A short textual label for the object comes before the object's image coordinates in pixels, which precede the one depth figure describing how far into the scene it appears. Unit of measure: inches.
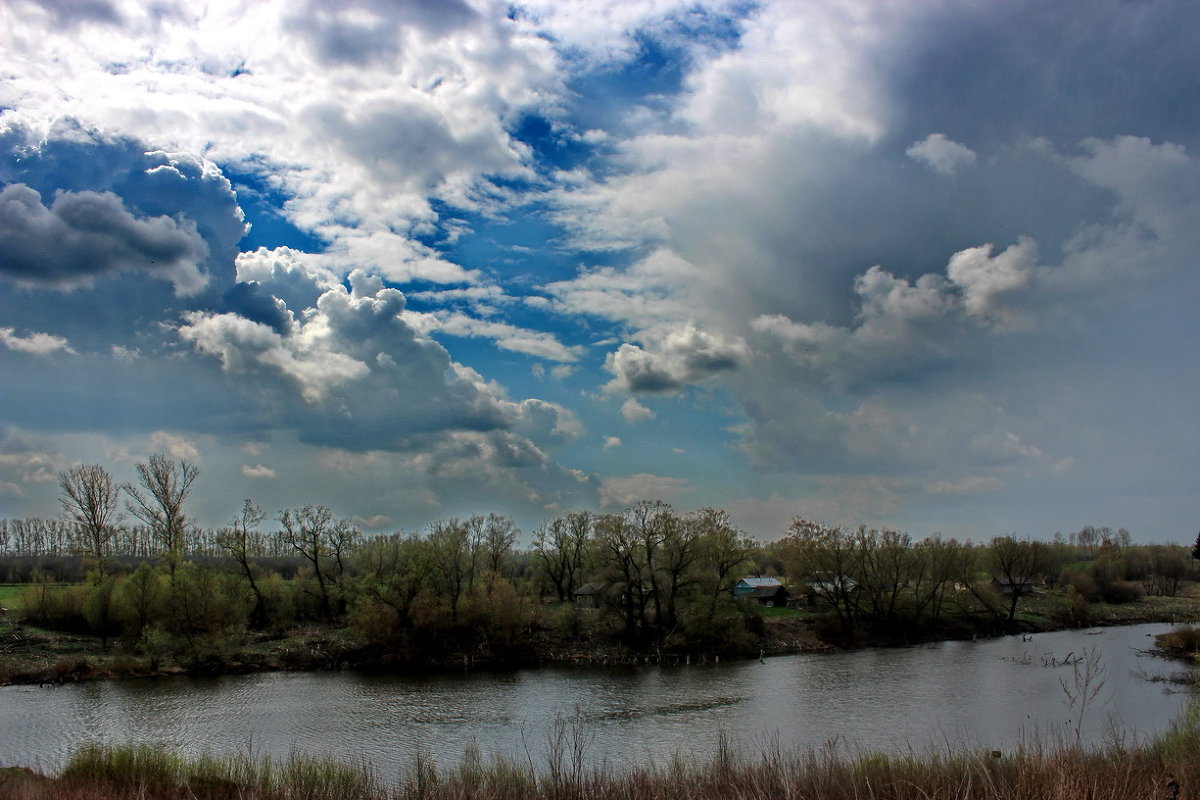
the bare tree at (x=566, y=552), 3629.4
